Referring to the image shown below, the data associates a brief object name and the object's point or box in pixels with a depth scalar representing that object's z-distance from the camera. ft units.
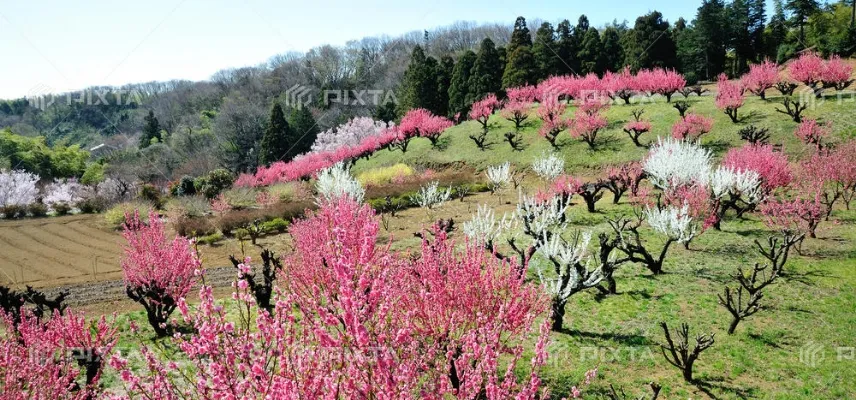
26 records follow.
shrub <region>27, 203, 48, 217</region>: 100.94
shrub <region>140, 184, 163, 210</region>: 110.42
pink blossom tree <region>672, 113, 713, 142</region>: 86.22
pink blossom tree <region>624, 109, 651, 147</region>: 92.94
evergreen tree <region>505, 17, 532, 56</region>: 147.23
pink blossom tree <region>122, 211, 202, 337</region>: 36.65
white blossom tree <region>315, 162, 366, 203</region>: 68.05
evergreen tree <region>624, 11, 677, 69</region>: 142.72
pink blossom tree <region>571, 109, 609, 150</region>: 98.43
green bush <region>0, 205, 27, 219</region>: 98.62
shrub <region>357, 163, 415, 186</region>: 103.76
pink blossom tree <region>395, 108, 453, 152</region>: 128.36
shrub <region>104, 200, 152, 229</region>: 89.70
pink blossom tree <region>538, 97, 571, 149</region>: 104.25
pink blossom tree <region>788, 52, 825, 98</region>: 94.48
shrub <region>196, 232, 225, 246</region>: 72.69
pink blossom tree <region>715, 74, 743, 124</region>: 90.56
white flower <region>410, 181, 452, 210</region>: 71.46
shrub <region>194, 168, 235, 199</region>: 114.11
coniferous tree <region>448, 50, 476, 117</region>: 153.07
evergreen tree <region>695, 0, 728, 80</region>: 153.38
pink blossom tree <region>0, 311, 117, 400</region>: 18.88
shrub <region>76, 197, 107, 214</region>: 105.09
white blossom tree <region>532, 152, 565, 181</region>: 75.51
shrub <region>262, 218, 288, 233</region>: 76.21
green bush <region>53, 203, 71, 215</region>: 104.22
